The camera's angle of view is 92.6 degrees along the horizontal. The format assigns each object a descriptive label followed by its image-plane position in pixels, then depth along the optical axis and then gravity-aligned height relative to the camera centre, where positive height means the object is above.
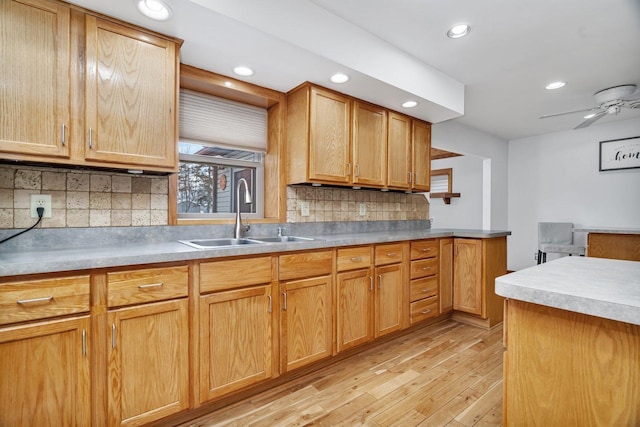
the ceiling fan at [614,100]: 3.07 +1.19
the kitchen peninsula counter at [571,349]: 0.84 -0.41
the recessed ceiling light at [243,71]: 2.11 +0.99
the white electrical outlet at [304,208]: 2.69 +0.03
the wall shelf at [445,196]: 5.82 +0.33
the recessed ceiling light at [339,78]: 2.21 +0.99
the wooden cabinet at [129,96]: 1.55 +0.62
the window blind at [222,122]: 2.25 +0.71
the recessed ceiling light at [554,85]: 3.04 +1.29
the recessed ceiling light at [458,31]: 2.10 +1.28
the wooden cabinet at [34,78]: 1.36 +0.61
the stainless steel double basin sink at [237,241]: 1.99 -0.21
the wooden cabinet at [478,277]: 3.00 -0.65
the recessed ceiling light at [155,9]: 1.47 +1.00
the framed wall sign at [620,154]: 4.22 +0.85
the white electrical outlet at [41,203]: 1.61 +0.04
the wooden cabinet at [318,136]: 2.37 +0.62
